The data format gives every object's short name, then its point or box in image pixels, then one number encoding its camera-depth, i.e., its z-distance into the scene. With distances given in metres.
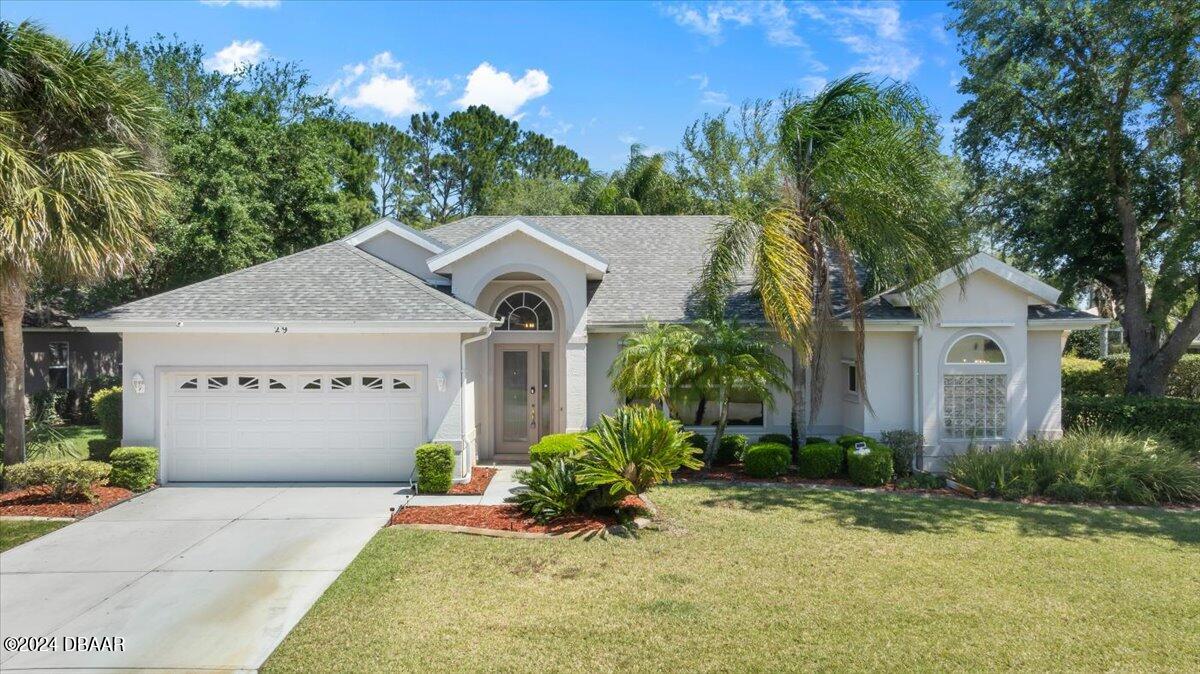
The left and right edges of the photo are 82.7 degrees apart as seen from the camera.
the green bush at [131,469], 11.74
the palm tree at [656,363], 12.73
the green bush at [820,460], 13.20
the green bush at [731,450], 14.47
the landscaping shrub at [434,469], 11.74
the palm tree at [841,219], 12.25
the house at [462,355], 12.44
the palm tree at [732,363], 12.99
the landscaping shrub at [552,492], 9.98
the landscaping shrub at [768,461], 13.24
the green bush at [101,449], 13.04
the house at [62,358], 21.06
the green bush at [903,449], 13.56
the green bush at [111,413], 15.88
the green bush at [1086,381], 21.58
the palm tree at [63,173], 10.38
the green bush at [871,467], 12.86
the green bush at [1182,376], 22.58
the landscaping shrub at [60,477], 10.87
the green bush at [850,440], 13.49
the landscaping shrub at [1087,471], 11.93
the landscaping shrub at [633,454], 9.61
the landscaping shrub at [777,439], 14.32
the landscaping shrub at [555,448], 11.62
